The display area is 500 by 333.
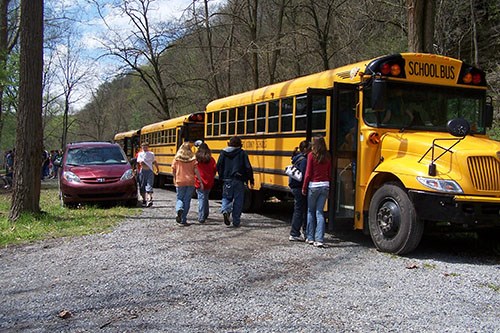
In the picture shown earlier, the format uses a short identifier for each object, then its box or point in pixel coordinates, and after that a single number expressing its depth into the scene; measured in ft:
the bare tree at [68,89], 144.66
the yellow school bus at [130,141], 89.15
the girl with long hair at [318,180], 24.12
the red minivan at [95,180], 36.96
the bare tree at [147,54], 107.96
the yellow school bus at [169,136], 55.11
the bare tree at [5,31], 64.94
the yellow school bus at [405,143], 20.35
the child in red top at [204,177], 31.60
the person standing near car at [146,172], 39.68
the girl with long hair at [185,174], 31.07
